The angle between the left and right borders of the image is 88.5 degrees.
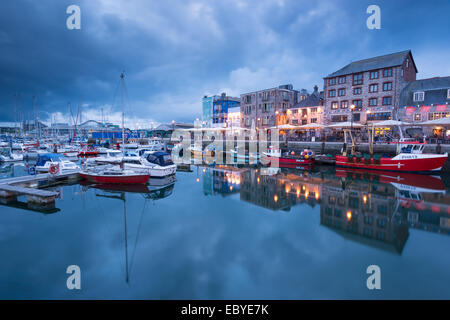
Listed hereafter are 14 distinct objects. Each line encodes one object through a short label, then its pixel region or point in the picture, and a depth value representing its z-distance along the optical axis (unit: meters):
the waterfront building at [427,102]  34.06
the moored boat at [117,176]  20.77
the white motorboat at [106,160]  30.24
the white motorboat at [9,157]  37.51
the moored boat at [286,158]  32.80
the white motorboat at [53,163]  24.47
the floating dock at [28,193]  15.55
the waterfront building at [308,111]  50.64
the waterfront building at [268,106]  58.03
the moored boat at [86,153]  44.25
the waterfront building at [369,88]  39.24
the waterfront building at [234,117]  68.38
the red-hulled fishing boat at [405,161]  25.17
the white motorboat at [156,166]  23.53
